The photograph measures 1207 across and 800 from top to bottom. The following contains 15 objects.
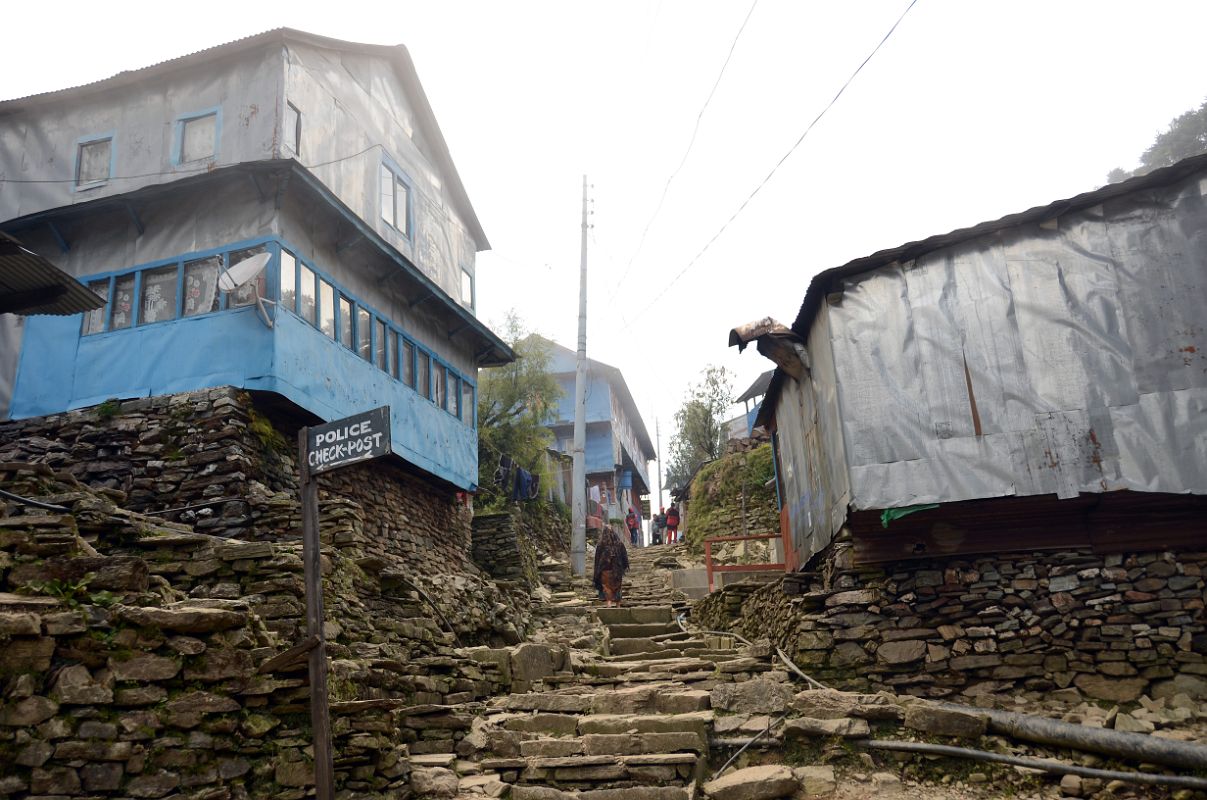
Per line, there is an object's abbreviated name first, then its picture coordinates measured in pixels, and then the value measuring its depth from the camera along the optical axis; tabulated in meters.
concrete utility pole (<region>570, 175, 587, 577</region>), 20.67
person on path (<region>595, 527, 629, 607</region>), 18.08
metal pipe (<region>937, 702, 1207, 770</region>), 7.85
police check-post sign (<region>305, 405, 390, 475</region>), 6.74
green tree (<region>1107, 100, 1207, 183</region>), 44.25
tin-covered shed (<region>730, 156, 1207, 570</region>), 10.18
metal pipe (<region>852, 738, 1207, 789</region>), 7.65
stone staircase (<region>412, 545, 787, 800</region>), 8.65
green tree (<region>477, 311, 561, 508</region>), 24.58
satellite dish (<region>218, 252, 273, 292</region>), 13.20
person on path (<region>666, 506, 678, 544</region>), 32.81
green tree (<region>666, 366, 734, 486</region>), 36.09
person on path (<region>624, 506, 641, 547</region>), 36.84
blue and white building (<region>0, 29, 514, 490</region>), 13.40
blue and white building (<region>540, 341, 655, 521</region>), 38.19
